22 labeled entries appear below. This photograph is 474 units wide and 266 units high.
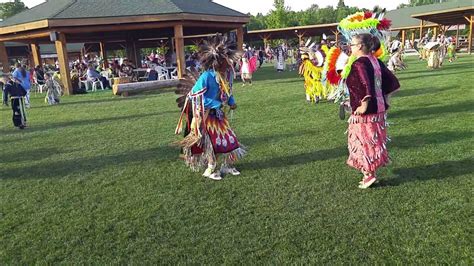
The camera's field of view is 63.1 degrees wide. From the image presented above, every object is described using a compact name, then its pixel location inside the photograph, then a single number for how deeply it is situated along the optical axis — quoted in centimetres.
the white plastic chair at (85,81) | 1819
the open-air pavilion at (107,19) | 1557
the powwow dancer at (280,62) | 2228
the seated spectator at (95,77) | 1820
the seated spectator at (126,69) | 1996
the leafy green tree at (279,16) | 4903
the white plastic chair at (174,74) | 1972
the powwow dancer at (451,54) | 2236
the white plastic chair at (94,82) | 1805
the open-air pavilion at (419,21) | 3378
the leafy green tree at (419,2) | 9997
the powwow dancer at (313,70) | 1027
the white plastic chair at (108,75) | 1922
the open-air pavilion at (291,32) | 3403
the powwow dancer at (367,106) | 418
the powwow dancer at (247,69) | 1648
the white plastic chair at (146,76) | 1930
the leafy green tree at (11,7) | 6469
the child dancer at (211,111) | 488
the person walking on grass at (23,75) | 1273
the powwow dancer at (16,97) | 948
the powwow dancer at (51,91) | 1370
